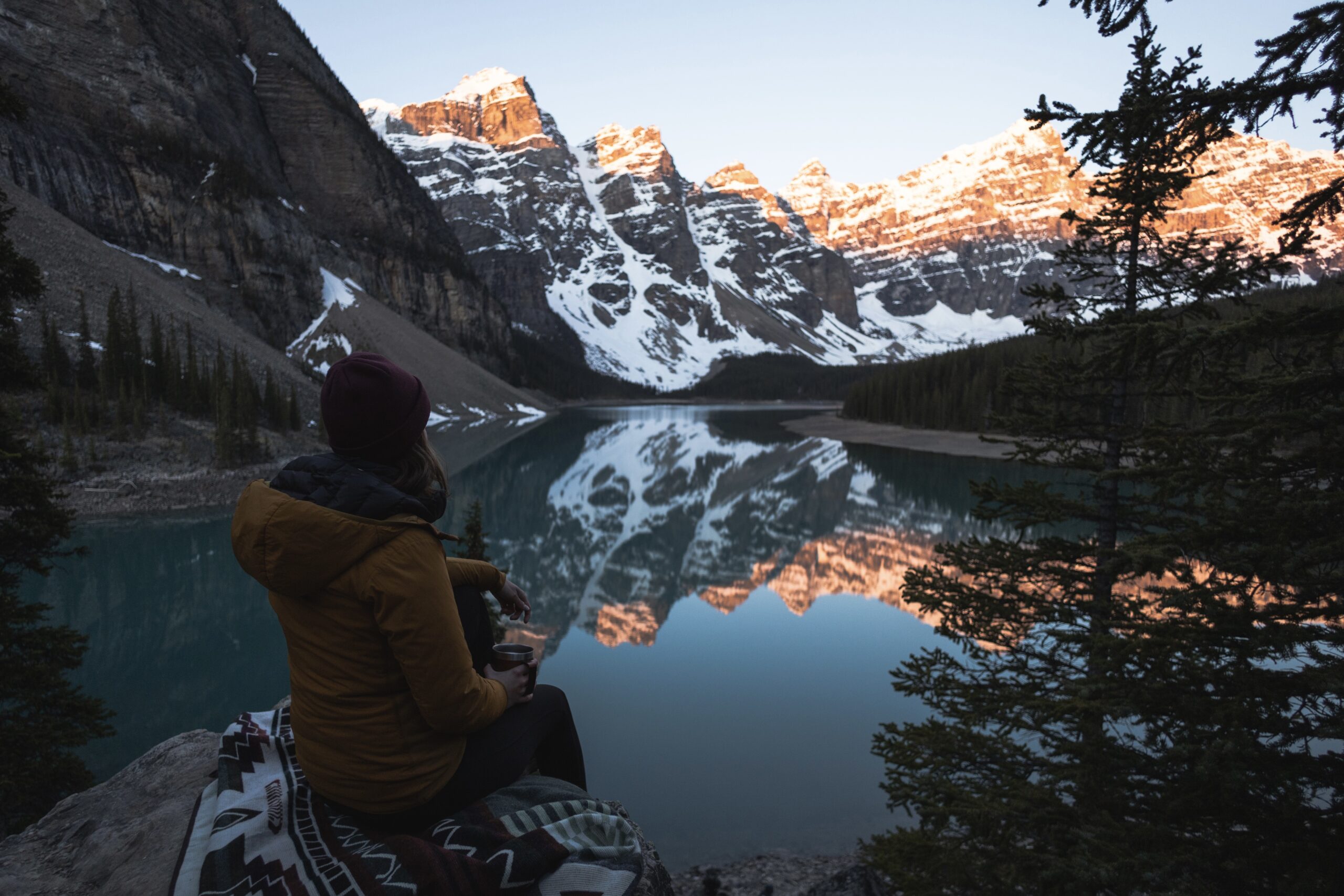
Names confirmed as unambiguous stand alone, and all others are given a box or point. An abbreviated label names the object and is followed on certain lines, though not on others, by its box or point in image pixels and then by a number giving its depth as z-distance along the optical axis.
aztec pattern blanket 2.16
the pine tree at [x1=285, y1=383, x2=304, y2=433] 38.50
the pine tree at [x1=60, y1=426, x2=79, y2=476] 23.62
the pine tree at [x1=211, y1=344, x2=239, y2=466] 28.72
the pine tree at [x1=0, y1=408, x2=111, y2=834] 5.23
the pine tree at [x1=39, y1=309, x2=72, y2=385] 29.53
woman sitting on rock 2.06
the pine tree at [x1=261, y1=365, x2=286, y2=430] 37.72
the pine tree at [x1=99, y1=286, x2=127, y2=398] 31.56
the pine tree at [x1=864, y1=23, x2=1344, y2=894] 3.05
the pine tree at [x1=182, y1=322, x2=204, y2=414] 33.72
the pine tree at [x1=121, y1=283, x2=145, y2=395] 32.31
